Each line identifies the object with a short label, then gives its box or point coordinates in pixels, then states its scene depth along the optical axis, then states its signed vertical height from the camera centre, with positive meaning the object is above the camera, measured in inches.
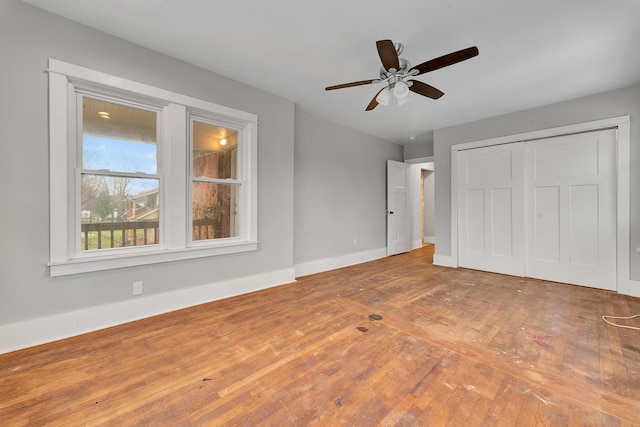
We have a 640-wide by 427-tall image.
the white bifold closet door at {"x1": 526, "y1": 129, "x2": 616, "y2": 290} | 131.0 +2.1
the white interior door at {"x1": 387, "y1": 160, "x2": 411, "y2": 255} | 218.4 +4.4
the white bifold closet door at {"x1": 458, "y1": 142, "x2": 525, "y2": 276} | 156.9 +2.7
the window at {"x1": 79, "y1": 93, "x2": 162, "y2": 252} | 90.5 +14.6
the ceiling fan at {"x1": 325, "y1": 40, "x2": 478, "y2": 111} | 73.7 +46.4
